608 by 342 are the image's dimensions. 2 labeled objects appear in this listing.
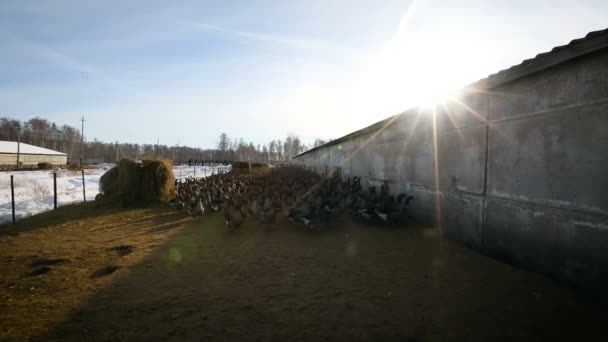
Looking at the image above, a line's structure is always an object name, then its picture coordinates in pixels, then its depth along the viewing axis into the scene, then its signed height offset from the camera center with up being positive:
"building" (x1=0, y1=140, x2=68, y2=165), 47.28 +1.08
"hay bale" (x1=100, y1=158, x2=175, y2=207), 11.95 -1.00
